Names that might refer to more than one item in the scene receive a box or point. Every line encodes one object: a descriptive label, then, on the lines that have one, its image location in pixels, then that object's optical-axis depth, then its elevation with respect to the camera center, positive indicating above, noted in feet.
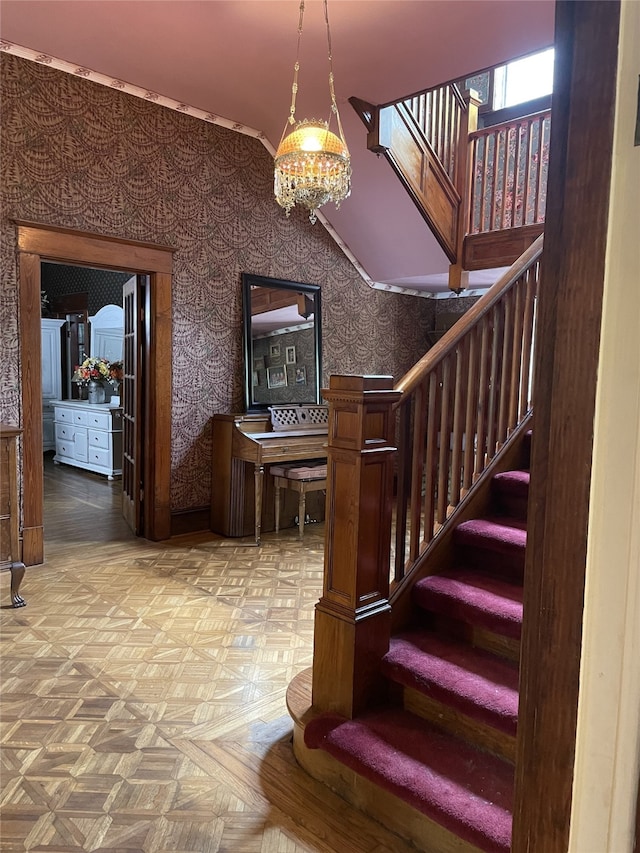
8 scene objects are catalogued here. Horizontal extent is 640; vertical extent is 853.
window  20.86 +10.48
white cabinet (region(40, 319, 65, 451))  28.60 -0.01
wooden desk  15.55 -2.17
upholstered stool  15.70 -2.70
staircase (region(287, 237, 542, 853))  5.90 -2.78
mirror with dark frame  17.17 +0.98
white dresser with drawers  23.98 -2.71
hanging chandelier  11.10 +3.94
